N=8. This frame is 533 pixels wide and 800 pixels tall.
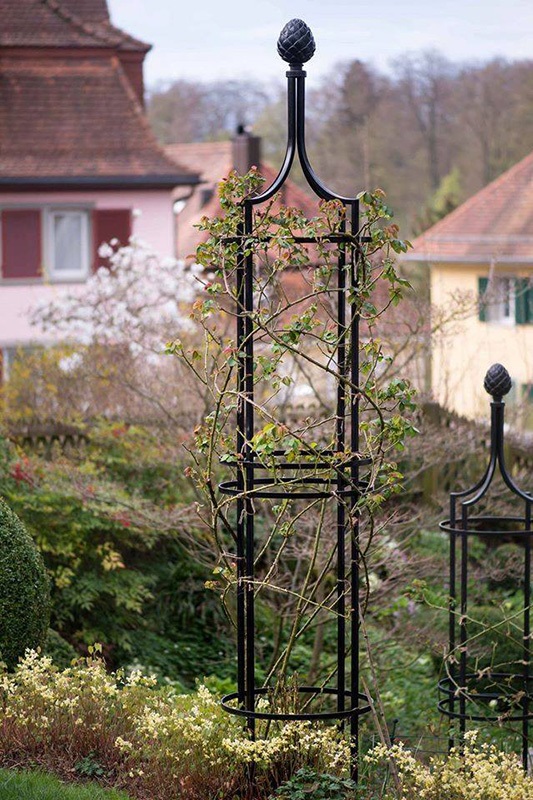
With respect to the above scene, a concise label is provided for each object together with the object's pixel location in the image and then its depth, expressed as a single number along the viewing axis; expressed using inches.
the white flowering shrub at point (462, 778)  313.4
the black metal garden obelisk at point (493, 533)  379.8
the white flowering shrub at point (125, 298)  875.5
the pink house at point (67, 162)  1623.3
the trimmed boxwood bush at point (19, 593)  398.5
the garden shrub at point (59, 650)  487.0
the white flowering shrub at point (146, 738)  326.4
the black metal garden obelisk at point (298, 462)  328.2
